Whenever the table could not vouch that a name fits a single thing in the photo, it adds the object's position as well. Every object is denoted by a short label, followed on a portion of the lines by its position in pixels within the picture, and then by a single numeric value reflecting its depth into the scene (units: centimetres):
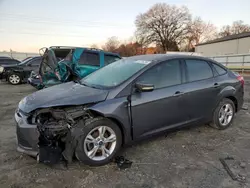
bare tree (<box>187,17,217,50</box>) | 5221
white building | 3547
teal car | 652
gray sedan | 275
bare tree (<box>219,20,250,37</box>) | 6241
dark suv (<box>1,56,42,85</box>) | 1131
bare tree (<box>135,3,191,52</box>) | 4841
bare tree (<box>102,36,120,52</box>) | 6069
